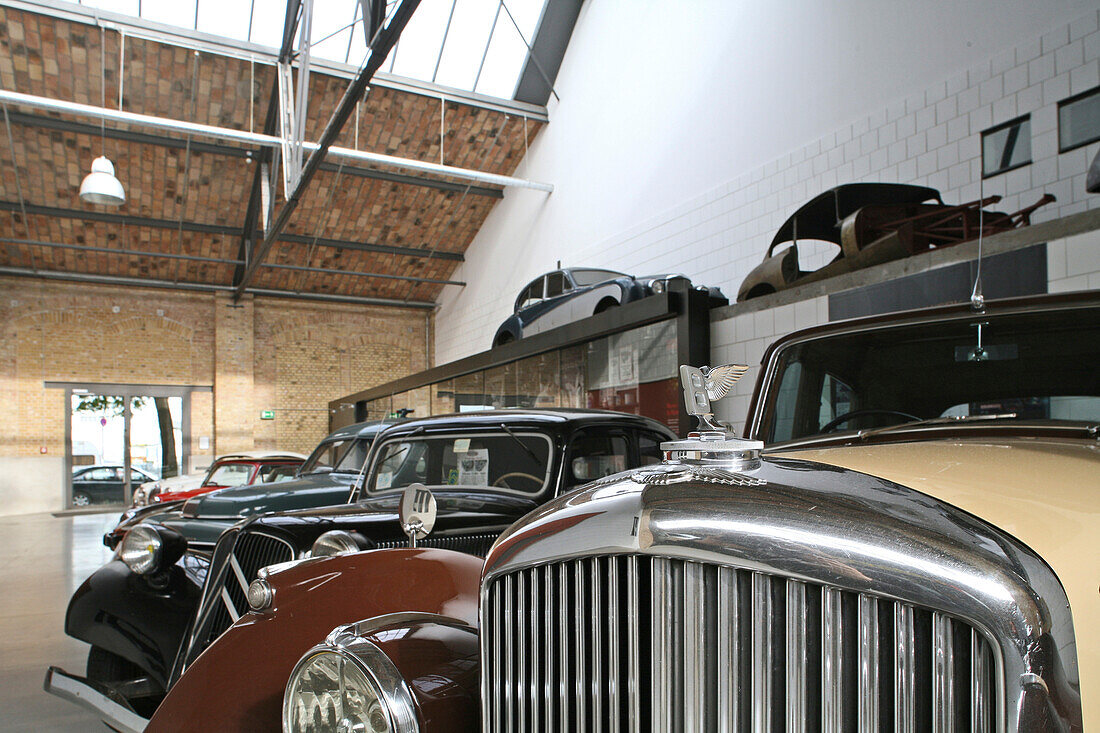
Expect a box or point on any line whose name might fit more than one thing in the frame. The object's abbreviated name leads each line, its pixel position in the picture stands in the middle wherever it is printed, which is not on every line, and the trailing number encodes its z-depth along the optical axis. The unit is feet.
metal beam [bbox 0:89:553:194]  31.94
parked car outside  49.83
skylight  37.24
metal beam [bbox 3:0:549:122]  34.71
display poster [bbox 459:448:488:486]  11.75
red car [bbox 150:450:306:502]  29.14
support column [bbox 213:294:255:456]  52.90
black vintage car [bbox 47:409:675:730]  9.43
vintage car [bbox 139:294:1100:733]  2.75
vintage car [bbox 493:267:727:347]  27.63
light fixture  27.68
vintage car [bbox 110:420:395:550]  17.17
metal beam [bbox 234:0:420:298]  21.59
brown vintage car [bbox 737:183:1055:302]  18.08
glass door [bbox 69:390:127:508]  49.98
